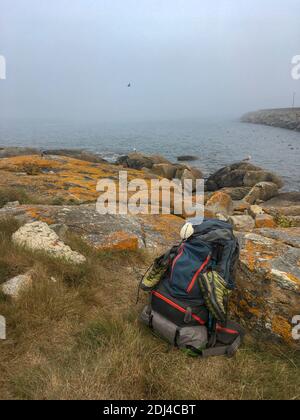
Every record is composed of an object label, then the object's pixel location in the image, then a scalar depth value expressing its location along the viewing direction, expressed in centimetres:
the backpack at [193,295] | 328
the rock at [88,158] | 2663
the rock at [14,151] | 2764
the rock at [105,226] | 584
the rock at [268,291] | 354
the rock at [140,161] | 2931
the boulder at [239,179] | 2453
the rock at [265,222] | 864
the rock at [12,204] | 736
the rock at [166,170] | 2564
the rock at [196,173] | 2594
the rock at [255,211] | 1080
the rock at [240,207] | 1382
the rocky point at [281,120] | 9694
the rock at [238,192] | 2071
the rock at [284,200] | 1839
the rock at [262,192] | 1961
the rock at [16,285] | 379
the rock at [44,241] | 490
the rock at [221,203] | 1186
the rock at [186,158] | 3815
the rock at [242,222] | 852
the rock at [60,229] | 556
